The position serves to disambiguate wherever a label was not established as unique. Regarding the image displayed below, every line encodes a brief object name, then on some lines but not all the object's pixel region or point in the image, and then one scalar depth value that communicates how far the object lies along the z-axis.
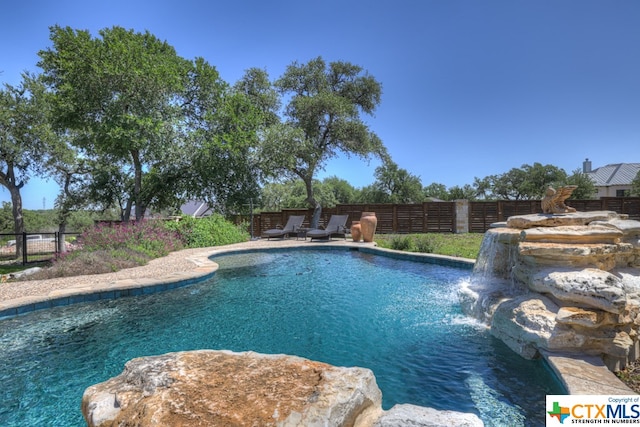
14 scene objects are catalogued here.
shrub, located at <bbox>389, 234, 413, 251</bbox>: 10.52
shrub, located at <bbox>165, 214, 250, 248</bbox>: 12.76
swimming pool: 2.66
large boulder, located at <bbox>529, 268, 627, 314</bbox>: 2.87
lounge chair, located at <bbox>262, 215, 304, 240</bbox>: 14.74
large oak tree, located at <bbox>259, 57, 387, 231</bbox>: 15.73
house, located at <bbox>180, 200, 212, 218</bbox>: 33.82
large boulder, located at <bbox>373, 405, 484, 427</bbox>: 1.50
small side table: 14.51
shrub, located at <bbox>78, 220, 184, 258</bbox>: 9.45
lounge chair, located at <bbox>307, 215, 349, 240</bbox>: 13.35
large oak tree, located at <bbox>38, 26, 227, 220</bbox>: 12.31
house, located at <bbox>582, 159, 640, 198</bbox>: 37.75
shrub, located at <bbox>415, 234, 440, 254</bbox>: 9.68
